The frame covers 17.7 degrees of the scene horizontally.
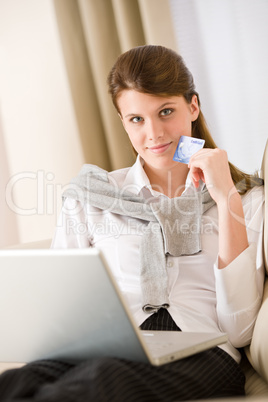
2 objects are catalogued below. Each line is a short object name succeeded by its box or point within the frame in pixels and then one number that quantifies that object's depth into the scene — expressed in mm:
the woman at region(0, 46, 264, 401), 1511
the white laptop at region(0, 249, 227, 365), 1243
